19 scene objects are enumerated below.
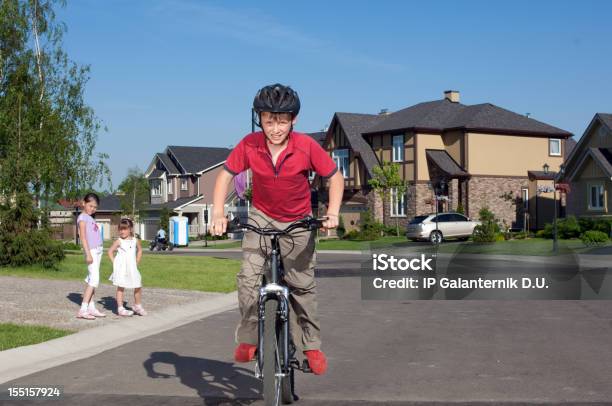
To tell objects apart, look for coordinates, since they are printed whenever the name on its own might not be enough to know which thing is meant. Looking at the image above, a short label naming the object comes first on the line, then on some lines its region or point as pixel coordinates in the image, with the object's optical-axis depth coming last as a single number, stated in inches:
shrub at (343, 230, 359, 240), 2078.0
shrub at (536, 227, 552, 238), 1716.3
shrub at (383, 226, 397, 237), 2148.1
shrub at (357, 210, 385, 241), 1988.2
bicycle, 213.1
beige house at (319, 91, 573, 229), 2106.3
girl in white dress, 501.4
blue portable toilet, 2269.9
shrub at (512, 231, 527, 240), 1848.1
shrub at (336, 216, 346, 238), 2284.2
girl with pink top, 475.5
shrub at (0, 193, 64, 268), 848.3
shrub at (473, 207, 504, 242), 1658.5
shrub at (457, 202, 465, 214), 2054.6
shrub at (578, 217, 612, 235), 1579.7
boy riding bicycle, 232.7
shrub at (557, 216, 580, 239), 1621.6
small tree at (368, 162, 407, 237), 2074.3
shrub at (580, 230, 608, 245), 1415.7
